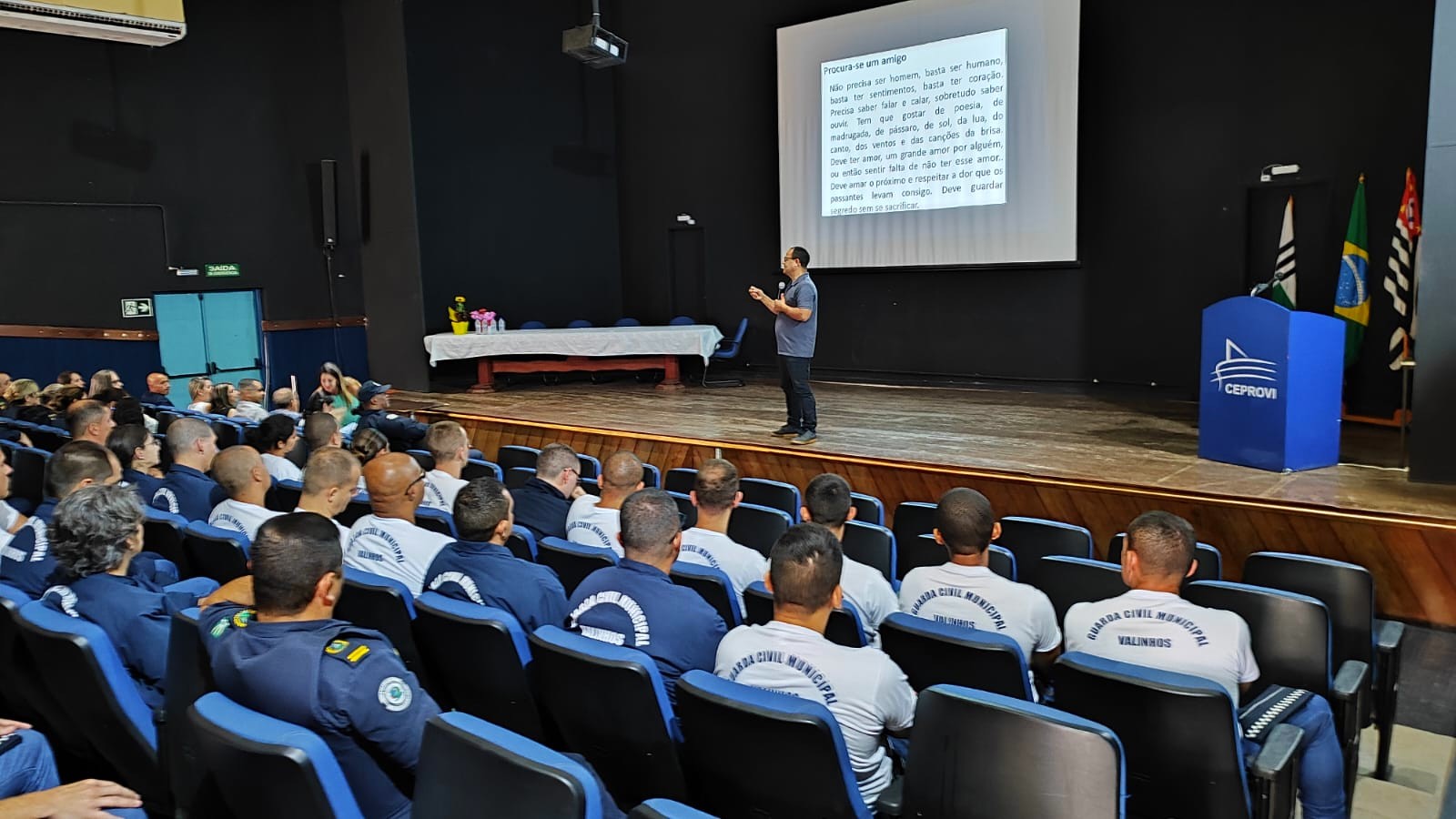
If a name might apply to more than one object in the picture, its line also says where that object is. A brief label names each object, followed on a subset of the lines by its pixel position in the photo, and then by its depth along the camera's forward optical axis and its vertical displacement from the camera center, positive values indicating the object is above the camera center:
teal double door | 11.30 -0.25
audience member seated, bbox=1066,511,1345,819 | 2.49 -0.88
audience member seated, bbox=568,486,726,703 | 2.53 -0.78
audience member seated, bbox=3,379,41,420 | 7.28 -0.58
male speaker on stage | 6.84 -0.22
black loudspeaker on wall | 11.97 +1.36
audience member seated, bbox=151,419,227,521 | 4.54 -0.74
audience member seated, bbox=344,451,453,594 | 3.33 -0.75
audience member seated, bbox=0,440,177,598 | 3.15 -0.72
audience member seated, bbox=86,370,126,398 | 7.09 -0.47
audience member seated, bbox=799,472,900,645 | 3.07 -0.90
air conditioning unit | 8.80 +2.75
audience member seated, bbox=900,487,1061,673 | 2.77 -0.84
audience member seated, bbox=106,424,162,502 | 4.66 -0.66
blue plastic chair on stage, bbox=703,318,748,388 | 11.34 -0.55
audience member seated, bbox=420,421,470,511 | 4.56 -0.72
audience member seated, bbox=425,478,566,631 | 2.81 -0.75
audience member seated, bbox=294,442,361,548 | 3.66 -0.62
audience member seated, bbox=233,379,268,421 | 7.68 -0.69
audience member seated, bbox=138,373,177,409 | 8.31 -0.62
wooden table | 10.94 -0.45
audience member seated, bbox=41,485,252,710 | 2.66 -0.73
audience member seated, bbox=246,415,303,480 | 5.43 -0.68
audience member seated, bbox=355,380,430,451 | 6.65 -0.75
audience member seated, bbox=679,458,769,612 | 3.41 -0.81
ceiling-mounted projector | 9.92 +2.64
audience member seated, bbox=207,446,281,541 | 3.88 -0.70
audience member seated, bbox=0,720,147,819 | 1.79 -0.88
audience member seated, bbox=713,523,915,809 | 2.17 -0.80
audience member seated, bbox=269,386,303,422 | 6.84 -0.61
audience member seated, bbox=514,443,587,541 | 4.16 -0.78
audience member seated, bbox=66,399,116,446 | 5.21 -0.55
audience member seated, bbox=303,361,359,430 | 7.43 -0.65
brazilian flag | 7.46 +0.11
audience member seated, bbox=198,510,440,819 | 1.98 -0.72
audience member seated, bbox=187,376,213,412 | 7.81 -0.63
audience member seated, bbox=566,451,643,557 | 3.88 -0.80
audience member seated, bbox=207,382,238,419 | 8.11 -0.72
